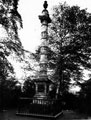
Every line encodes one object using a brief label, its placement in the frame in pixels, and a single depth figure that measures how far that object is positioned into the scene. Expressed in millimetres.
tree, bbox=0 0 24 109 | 7877
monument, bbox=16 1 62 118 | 11773
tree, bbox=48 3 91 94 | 21609
